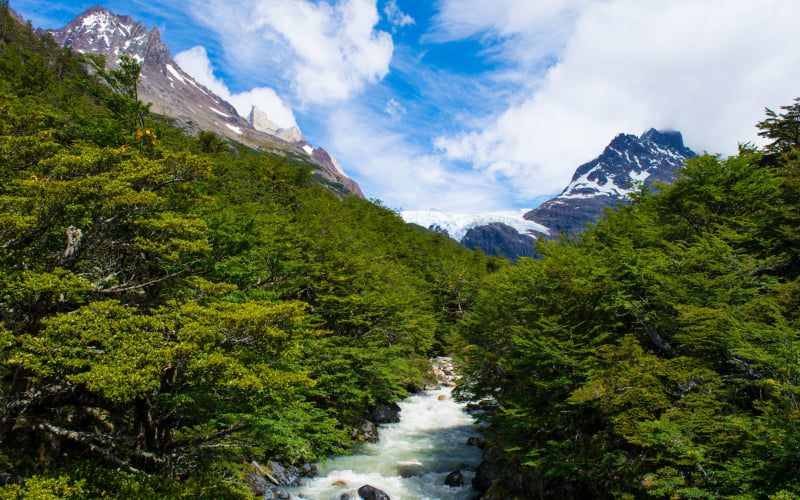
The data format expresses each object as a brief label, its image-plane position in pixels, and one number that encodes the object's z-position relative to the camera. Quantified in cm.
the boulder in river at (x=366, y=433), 2075
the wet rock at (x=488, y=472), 1606
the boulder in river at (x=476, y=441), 2148
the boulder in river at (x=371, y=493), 1516
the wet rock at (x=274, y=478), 1450
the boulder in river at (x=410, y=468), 1808
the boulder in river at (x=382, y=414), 2473
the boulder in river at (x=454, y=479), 1692
